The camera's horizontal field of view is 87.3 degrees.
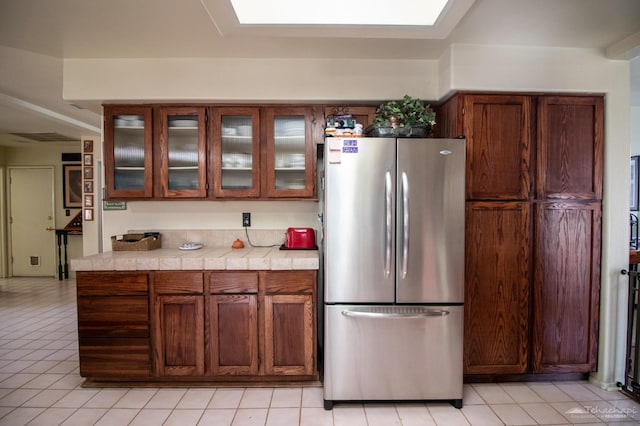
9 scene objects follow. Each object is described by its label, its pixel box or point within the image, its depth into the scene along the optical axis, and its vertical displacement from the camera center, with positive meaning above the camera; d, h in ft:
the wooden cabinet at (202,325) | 7.59 -2.77
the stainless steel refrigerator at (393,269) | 6.86 -1.35
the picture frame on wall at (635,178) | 12.98 +0.99
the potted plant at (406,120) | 7.27 +1.85
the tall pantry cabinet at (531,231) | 7.77 -0.64
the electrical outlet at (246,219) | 9.61 -0.45
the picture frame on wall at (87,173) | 16.72 +1.51
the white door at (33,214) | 19.27 -0.62
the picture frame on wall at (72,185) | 19.19 +1.04
